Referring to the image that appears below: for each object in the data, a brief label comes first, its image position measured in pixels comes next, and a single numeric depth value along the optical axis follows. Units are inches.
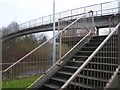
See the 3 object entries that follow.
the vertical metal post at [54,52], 155.8
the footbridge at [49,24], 393.4
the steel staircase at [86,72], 99.6
